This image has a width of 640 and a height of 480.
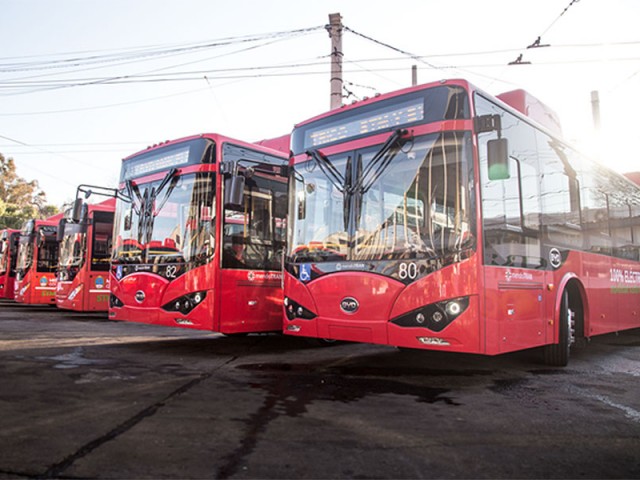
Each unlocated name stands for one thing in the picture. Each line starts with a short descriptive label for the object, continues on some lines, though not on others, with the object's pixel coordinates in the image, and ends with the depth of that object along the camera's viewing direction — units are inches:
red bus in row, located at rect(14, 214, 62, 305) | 704.4
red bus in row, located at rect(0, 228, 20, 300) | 843.4
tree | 1782.7
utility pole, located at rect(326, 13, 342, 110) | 546.9
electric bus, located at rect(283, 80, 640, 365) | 222.1
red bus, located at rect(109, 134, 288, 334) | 314.2
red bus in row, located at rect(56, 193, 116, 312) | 554.6
